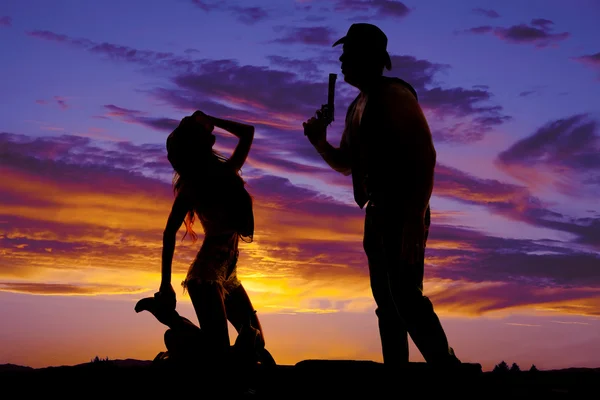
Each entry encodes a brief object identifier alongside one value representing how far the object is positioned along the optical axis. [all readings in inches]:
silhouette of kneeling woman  309.1
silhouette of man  269.1
